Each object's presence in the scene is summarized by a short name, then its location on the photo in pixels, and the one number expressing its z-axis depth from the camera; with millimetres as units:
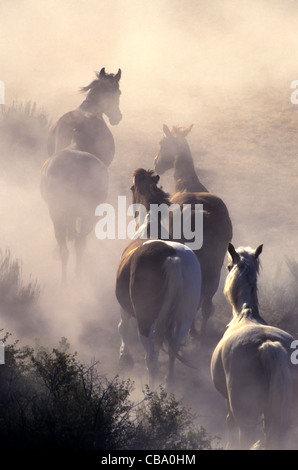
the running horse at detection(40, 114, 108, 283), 24578
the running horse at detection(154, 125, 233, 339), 20984
